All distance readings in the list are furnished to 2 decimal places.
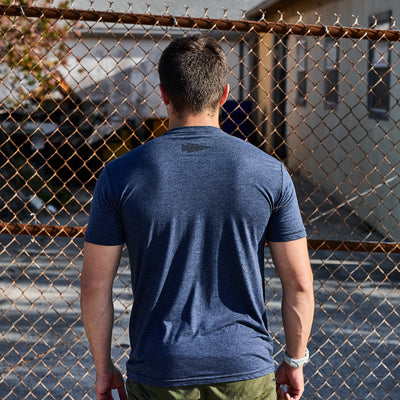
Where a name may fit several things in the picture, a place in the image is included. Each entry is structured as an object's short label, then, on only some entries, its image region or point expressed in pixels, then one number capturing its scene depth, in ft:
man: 10.89
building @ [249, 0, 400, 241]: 35.17
